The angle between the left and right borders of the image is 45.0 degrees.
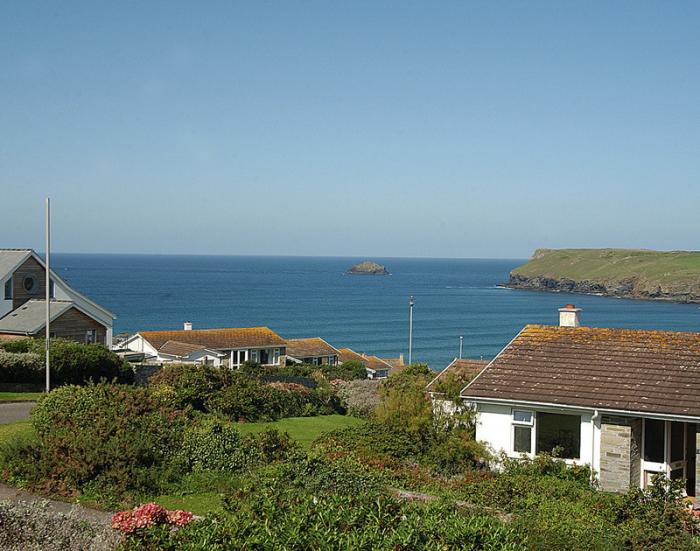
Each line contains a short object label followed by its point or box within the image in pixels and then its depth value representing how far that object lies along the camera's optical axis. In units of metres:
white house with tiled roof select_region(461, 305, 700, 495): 18.39
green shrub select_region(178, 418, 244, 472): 16.47
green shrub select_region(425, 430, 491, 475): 18.64
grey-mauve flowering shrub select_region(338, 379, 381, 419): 28.95
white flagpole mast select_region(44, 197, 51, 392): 24.65
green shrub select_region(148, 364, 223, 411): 24.08
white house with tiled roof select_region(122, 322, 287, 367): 54.88
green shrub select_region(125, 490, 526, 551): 8.94
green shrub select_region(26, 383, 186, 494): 14.71
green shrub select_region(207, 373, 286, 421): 24.06
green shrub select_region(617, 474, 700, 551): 12.26
